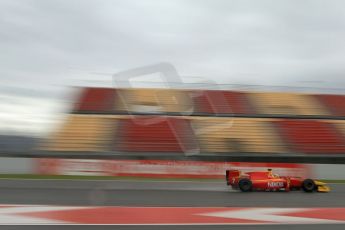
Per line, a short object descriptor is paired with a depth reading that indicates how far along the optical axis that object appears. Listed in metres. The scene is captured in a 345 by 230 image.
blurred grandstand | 22.11
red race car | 11.84
